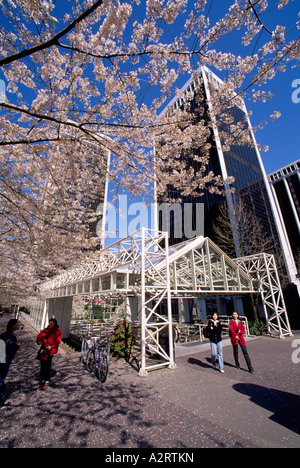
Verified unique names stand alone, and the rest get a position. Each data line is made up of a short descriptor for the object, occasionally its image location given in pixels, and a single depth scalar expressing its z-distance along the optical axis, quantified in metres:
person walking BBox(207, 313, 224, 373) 7.25
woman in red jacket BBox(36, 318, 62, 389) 5.71
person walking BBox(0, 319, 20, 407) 4.68
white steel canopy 8.02
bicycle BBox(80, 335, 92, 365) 8.28
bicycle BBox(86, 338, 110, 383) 6.21
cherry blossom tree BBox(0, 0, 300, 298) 3.30
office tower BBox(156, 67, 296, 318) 48.56
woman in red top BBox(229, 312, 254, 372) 7.00
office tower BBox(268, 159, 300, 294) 64.69
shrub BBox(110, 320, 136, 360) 9.07
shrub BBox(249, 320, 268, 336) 14.41
